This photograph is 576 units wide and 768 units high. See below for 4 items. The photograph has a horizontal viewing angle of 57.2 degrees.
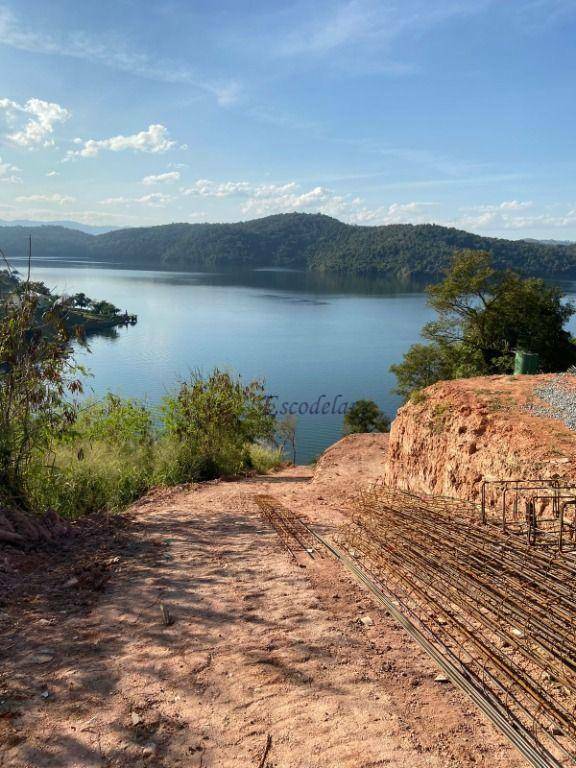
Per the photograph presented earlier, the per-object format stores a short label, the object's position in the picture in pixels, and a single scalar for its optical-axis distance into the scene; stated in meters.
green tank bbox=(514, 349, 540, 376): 14.13
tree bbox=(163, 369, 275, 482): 12.58
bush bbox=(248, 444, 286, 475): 16.09
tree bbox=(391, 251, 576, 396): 23.86
